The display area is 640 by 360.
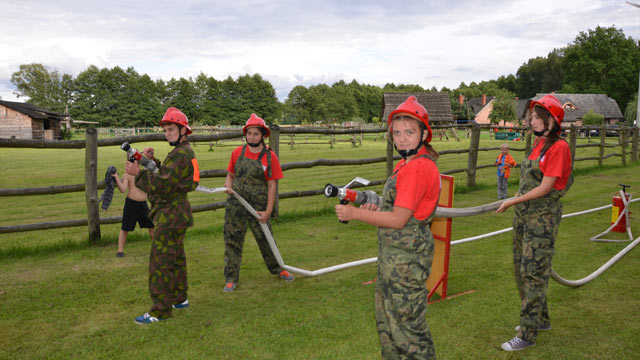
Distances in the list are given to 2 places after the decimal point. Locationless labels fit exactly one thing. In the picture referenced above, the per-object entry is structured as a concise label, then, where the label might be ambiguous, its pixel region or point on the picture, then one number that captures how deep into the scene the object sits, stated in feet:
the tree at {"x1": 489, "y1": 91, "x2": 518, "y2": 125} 198.49
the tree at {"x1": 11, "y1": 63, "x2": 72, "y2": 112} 285.64
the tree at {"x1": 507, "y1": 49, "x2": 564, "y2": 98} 331.36
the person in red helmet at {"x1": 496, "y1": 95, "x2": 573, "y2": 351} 11.62
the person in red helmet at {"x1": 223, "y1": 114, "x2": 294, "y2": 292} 16.55
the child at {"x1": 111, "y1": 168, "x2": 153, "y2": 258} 20.33
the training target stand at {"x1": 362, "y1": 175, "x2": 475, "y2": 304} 15.67
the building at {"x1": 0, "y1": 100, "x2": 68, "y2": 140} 152.56
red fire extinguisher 24.76
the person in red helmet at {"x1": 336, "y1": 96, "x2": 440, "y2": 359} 8.15
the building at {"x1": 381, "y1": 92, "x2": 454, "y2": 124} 172.45
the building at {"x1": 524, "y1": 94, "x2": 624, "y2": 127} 213.05
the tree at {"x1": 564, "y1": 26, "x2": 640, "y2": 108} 229.45
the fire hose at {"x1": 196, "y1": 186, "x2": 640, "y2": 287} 10.62
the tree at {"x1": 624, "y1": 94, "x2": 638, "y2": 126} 183.35
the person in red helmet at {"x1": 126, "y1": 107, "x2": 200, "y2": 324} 13.48
